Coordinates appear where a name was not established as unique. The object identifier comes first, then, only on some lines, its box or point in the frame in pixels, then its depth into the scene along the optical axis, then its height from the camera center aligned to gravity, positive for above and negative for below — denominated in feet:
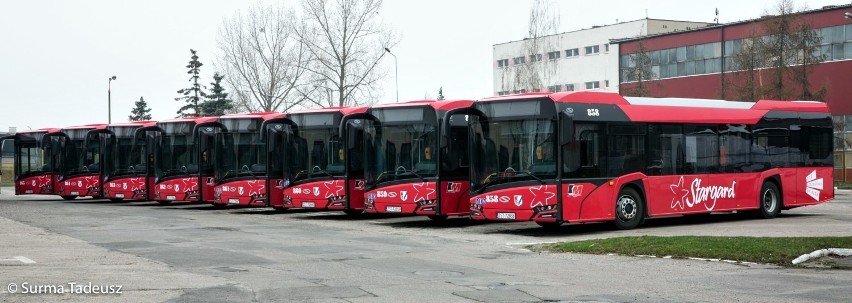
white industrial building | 251.19 +20.86
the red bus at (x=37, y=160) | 152.66 -1.16
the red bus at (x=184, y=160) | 124.26 -1.09
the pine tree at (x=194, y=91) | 327.26 +16.66
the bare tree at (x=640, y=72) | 220.64 +14.82
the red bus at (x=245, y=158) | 111.96 -0.83
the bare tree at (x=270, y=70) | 240.12 +16.62
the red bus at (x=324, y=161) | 100.37 -1.05
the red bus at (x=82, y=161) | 146.41 -1.29
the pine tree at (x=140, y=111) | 379.96 +13.11
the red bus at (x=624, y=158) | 78.28 -0.84
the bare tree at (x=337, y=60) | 225.15 +17.60
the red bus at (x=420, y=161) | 88.79 -0.97
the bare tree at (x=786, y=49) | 175.83 +14.84
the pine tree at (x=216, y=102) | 312.03 +13.03
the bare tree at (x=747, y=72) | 177.37 +12.05
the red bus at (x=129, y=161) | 136.77 -1.25
